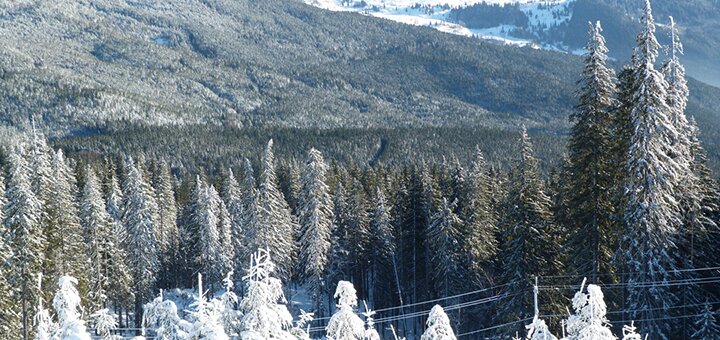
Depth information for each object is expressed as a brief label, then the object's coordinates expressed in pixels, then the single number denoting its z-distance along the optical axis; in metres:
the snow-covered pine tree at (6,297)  35.34
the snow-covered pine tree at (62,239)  41.28
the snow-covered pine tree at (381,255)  53.53
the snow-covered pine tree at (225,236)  59.53
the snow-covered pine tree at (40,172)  41.09
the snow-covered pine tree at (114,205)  58.62
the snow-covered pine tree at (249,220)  51.25
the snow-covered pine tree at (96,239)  48.16
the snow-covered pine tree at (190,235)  61.38
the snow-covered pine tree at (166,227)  67.19
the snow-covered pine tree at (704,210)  29.80
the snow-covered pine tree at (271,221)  50.66
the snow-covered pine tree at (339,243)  55.38
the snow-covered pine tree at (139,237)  54.66
